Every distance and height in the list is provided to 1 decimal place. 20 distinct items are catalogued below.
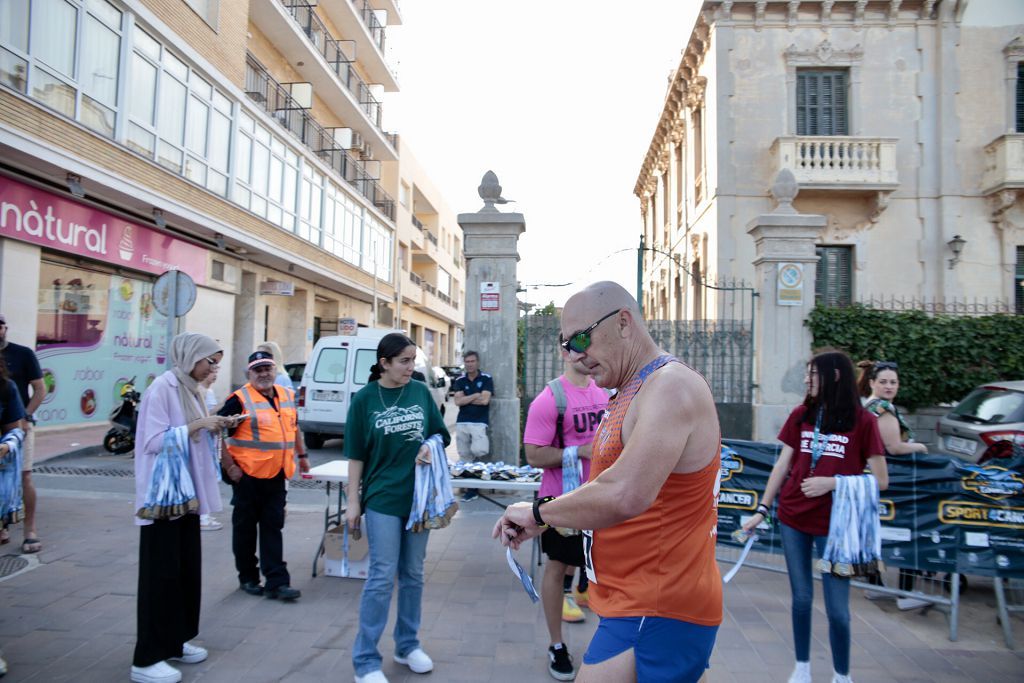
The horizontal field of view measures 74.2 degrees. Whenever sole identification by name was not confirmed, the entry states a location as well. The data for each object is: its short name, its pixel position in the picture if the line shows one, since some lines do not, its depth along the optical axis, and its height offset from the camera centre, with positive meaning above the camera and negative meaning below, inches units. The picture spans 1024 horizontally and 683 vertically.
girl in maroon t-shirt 144.1 -18.0
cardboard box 218.2 -61.7
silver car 297.0 -16.9
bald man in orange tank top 78.0 -16.0
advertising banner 187.2 -37.5
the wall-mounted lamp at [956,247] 652.1 +133.6
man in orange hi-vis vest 195.0 -31.9
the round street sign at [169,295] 330.3 +31.9
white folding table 218.7 -37.4
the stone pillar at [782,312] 354.6 +35.4
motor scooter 443.5 -43.4
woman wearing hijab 146.3 -37.8
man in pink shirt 155.9 -17.7
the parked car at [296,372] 632.4 -7.8
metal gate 362.6 +10.9
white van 494.9 -11.7
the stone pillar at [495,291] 347.3 +40.5
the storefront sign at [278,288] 882.8 +97.6
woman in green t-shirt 151.4 -23.8
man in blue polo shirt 323.6 -21.3
